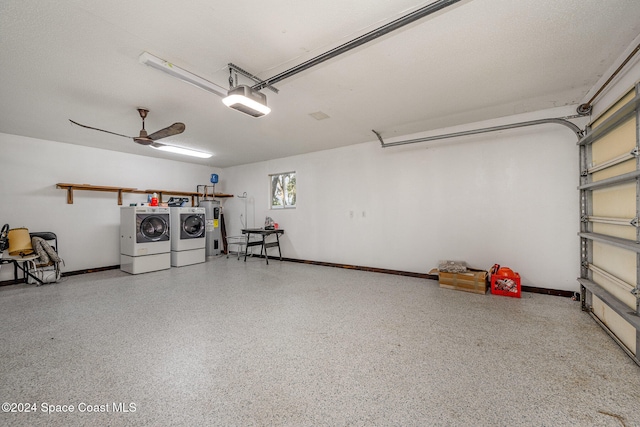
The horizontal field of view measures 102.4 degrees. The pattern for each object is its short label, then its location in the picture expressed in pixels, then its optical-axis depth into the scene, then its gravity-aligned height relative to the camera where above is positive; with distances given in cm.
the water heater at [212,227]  717 -38
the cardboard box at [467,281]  381 -102
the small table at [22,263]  430 -89
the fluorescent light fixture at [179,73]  234 +138
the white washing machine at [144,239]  530 -55
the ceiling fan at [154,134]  346 +114
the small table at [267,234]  632 -54
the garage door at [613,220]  212 -6
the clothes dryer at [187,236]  603 -53
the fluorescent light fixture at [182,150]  465 +135
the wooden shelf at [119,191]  527 +54
